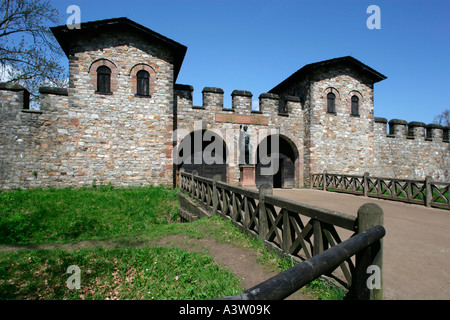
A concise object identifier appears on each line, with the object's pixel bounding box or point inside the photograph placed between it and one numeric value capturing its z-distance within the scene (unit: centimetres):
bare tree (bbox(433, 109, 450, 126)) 3844
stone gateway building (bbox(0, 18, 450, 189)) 1034
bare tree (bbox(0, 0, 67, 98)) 1451
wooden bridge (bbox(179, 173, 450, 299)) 276
